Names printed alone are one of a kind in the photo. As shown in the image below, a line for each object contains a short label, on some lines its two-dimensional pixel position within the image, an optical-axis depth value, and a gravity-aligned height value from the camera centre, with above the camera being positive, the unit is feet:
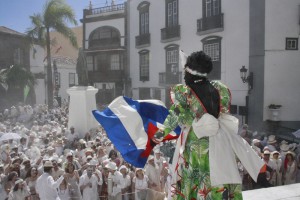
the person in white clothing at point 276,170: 23.91 -6.62
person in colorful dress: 9.27 -1.72
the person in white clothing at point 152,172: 22.17 -6.21
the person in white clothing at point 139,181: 21.13 -6.49
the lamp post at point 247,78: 51.98 -0.31
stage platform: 13.55 -4.77
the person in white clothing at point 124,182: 21.01 -6.59
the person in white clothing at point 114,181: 21.18 -6.46
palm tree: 73.15 +11.74
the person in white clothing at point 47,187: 18.69 -5.90
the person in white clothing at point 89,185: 21.09 -6.54
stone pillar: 41.24 -3.71
